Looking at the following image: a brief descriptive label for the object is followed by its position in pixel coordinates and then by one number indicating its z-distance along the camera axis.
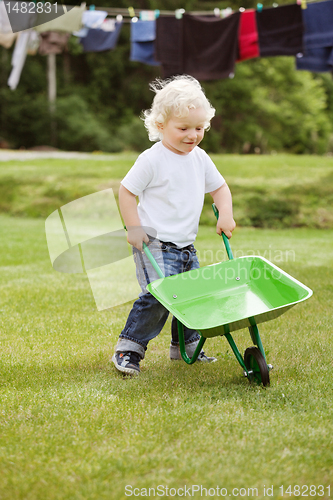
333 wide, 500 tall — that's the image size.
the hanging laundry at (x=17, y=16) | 6.81
